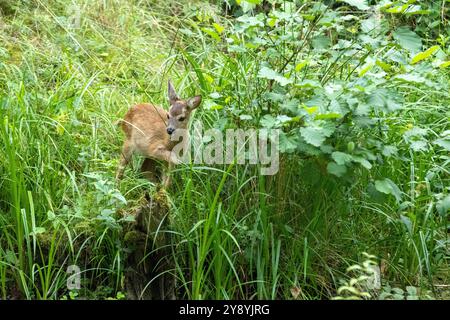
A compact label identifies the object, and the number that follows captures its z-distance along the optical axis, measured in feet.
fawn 18.97
